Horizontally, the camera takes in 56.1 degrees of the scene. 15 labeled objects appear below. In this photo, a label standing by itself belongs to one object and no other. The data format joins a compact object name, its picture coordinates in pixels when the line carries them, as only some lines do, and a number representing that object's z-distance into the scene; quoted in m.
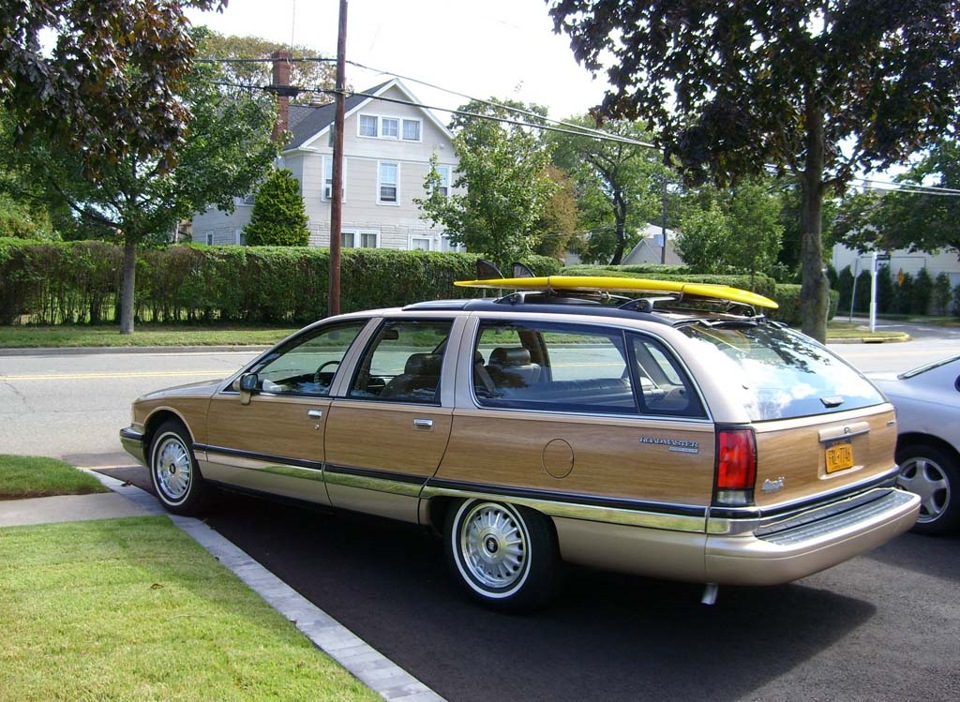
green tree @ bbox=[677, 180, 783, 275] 36.66
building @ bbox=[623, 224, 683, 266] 71.38
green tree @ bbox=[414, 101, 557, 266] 26.17
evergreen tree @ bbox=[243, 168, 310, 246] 34.94
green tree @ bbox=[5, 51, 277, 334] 21.08
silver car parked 6.39
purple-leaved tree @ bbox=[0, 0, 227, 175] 6.73
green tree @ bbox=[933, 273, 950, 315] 51.75
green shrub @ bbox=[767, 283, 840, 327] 37.16
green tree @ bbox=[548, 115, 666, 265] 72.31
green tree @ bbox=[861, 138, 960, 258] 43.81
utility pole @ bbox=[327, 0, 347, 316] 21.11
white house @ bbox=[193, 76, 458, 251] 39.12
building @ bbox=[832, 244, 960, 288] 52.94
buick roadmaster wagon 4.21
